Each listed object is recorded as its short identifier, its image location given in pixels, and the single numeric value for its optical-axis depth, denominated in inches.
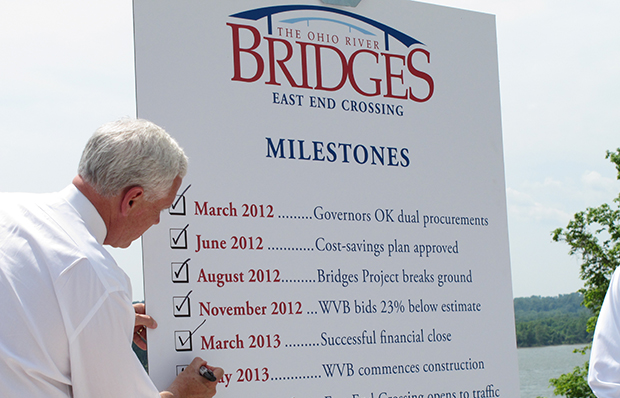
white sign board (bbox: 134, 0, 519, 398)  96.0
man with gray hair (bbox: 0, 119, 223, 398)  58.8
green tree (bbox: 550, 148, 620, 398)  591.5
